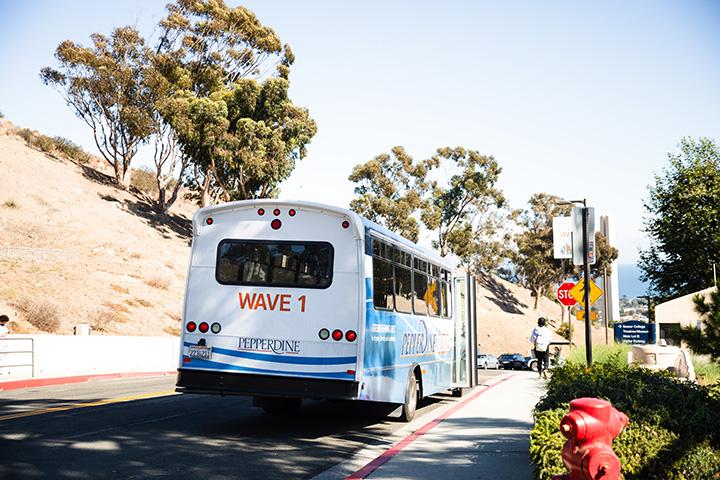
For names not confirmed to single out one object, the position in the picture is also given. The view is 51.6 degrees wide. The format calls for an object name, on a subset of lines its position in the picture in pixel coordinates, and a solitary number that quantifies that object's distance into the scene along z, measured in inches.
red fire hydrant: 203.2
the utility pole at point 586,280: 642.8
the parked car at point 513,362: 1975.9
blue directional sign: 1457.9
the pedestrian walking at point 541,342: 871.1
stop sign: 991.2
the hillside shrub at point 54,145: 2764.5
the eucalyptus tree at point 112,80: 2247.8
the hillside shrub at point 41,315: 1246.9
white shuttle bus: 406.0
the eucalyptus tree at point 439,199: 2484.0
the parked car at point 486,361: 2017.7
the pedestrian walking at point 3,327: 771.3
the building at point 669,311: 1453.0
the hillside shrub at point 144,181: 3116.6
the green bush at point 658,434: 239.6
